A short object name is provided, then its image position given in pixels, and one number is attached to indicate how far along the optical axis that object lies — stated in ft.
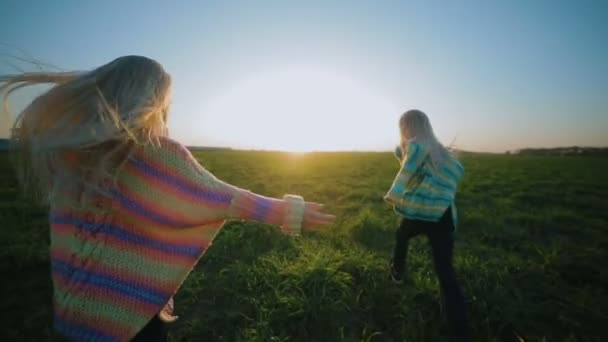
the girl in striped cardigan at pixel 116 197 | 3.87
